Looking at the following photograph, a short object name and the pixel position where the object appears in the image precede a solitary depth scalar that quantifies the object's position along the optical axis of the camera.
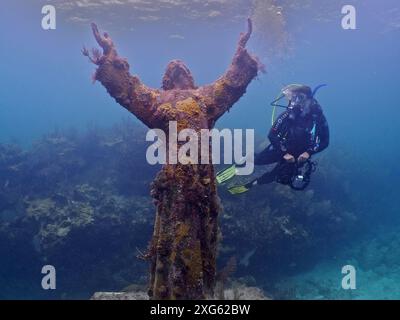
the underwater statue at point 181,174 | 4.11
